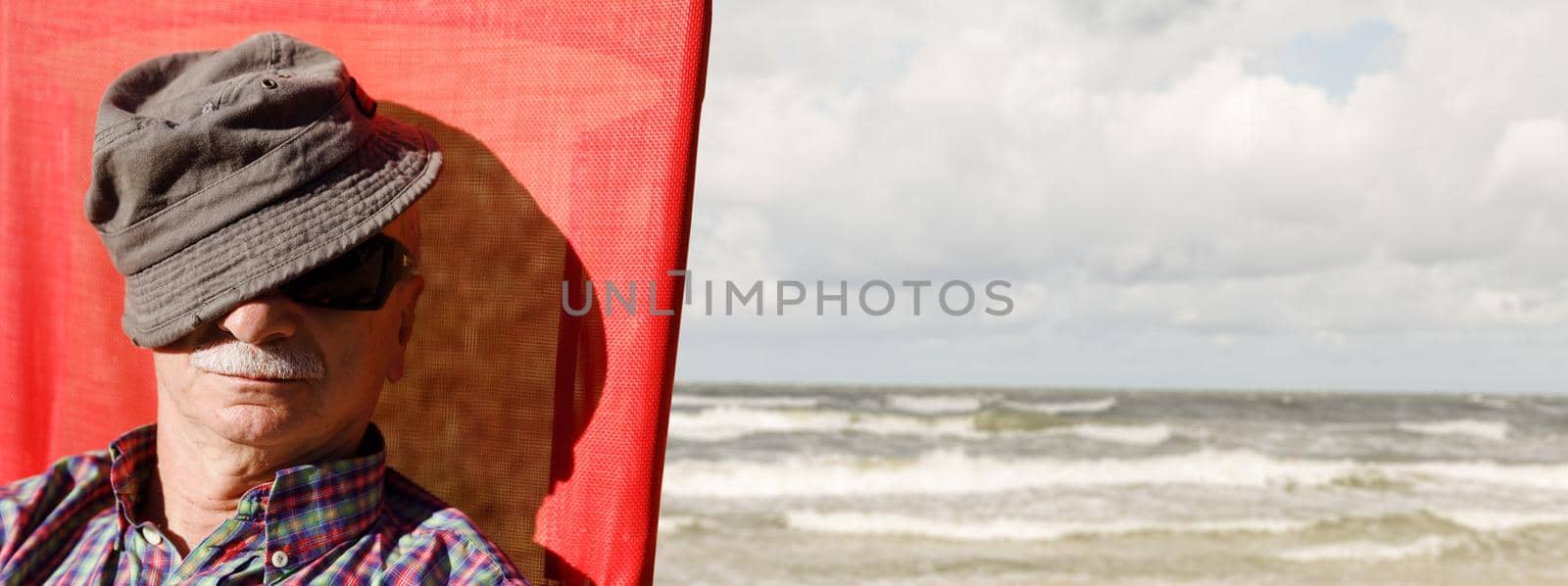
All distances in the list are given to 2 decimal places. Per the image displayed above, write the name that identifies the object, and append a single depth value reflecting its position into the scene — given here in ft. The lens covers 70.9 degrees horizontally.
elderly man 4.54
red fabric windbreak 5.66
